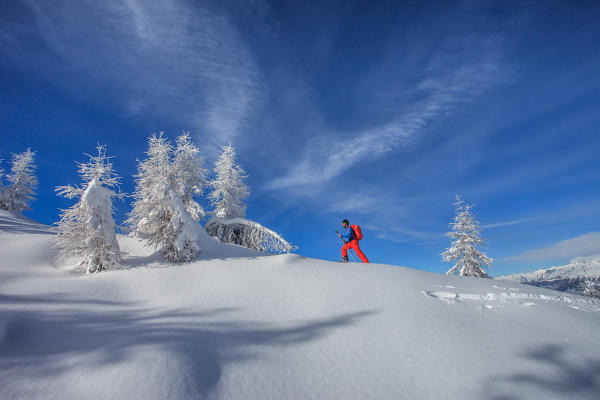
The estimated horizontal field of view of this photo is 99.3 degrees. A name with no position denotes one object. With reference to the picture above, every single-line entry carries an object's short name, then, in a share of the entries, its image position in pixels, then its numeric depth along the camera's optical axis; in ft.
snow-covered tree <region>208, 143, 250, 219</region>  59.11
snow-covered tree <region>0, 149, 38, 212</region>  78.48
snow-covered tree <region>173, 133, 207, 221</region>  54.44
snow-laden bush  48.95
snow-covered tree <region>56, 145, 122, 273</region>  23.26
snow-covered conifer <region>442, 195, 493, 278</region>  59.47
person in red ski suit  29.66
